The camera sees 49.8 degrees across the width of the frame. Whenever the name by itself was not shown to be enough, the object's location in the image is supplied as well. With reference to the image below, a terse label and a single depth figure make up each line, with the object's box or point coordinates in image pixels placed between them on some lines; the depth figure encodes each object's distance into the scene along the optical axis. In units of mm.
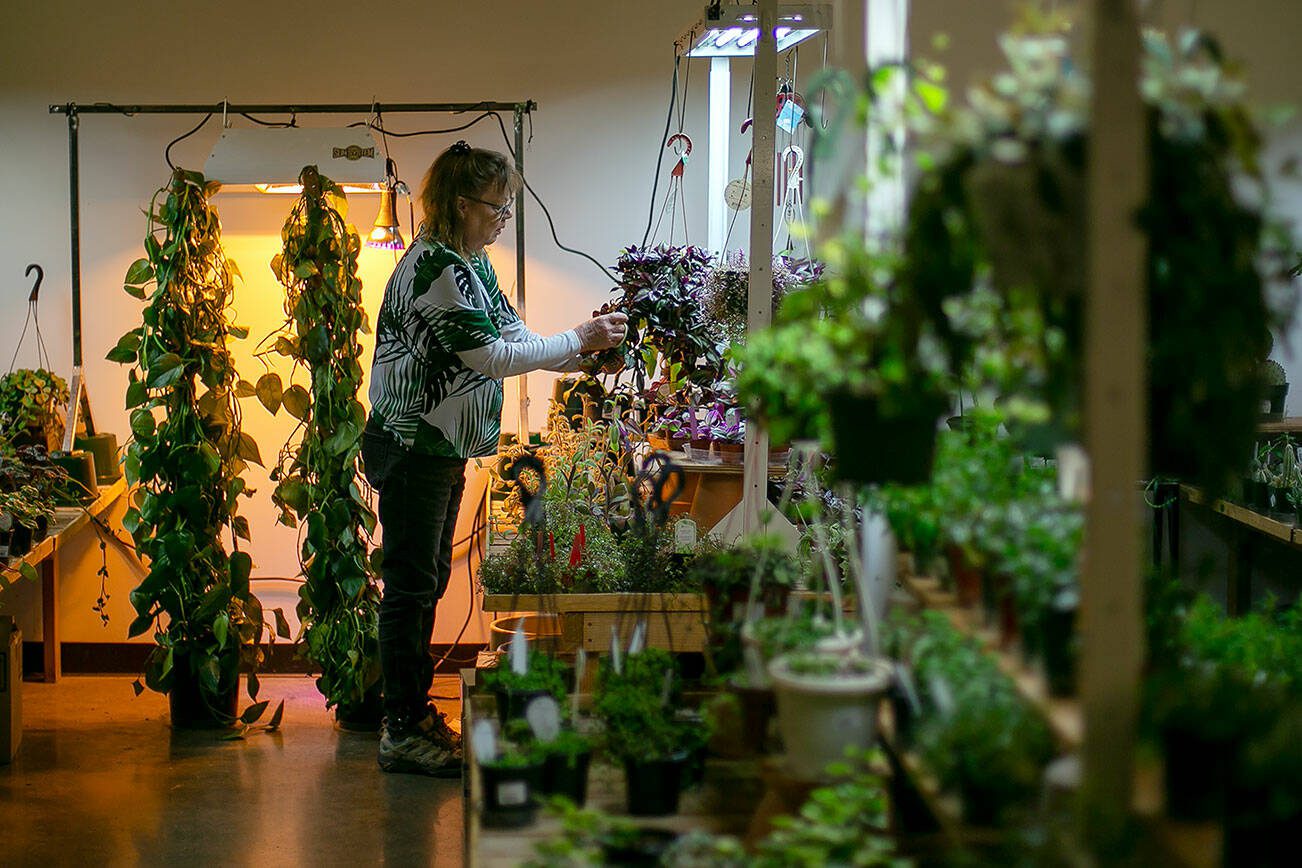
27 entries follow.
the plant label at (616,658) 2440
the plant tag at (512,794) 2033
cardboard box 4324
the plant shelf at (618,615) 3434
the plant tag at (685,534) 3598
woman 3766
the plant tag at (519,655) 2559
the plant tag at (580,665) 2459
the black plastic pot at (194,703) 4891
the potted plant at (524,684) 2469
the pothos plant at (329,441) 4656
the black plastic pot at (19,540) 4336
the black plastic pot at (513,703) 2445
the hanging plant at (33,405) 4972
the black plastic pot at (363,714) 4906
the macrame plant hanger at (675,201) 5613
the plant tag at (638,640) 2496
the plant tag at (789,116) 4145
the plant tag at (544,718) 2199
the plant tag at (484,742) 2133
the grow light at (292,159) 4621
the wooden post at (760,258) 3223
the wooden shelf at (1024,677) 1359
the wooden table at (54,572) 5023
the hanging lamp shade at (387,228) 4902
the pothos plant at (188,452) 4684
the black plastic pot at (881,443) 1691
